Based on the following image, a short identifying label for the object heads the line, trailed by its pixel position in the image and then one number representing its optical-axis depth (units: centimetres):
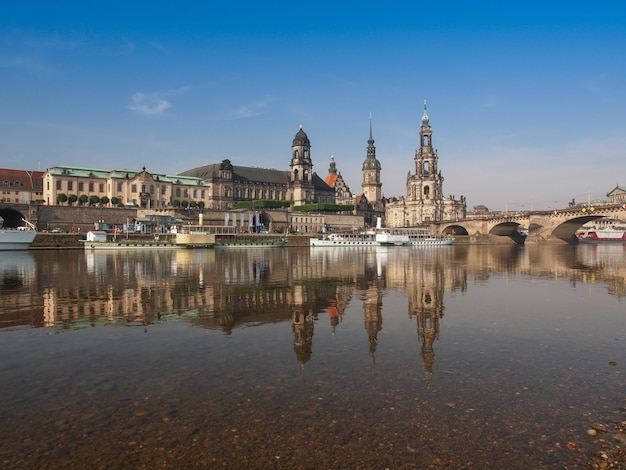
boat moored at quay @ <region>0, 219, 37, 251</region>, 5875
